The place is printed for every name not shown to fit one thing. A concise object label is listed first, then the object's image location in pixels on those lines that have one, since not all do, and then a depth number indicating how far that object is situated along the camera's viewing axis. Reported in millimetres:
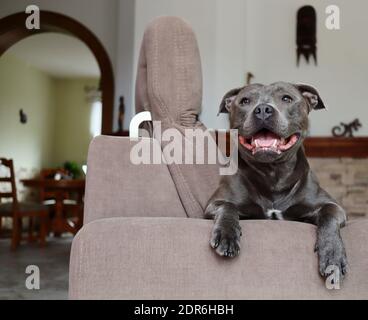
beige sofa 882
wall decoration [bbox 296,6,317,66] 4043
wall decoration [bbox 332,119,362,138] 3945
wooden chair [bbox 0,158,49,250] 4750
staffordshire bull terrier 1218
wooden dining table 4805
